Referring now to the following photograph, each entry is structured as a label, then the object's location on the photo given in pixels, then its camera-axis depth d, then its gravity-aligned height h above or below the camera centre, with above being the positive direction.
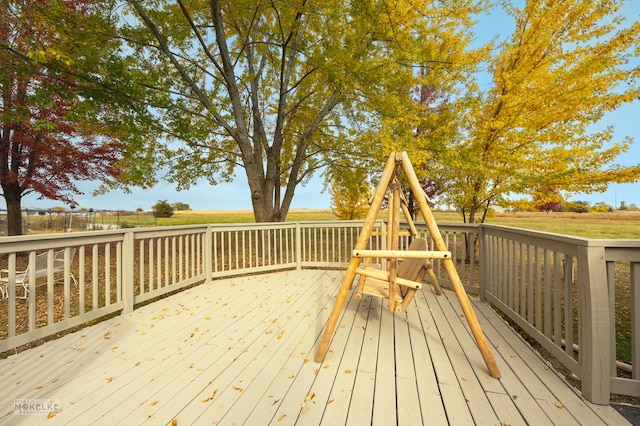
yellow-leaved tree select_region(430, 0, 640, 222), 4.79 +2.15
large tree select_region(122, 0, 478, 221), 6.38 +4.02
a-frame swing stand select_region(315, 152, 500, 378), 1.92 -0.31
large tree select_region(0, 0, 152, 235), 5.11 +2.60
